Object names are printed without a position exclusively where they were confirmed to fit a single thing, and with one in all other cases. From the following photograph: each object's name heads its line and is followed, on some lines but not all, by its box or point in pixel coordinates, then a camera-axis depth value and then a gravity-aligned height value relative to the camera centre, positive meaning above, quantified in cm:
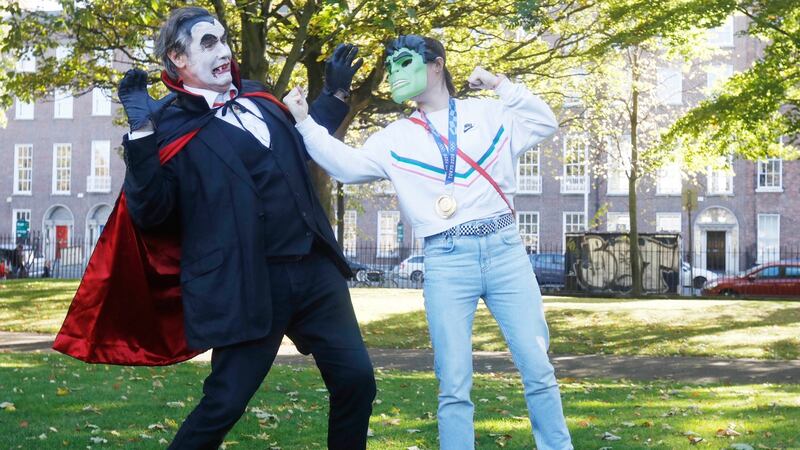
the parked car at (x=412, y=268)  3638 -75
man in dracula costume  410 -2
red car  3008 -88
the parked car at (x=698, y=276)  3547 -87
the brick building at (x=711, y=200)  4619 +255
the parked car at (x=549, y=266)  3394 -55
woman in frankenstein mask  443 +15
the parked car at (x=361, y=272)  3575 -92
